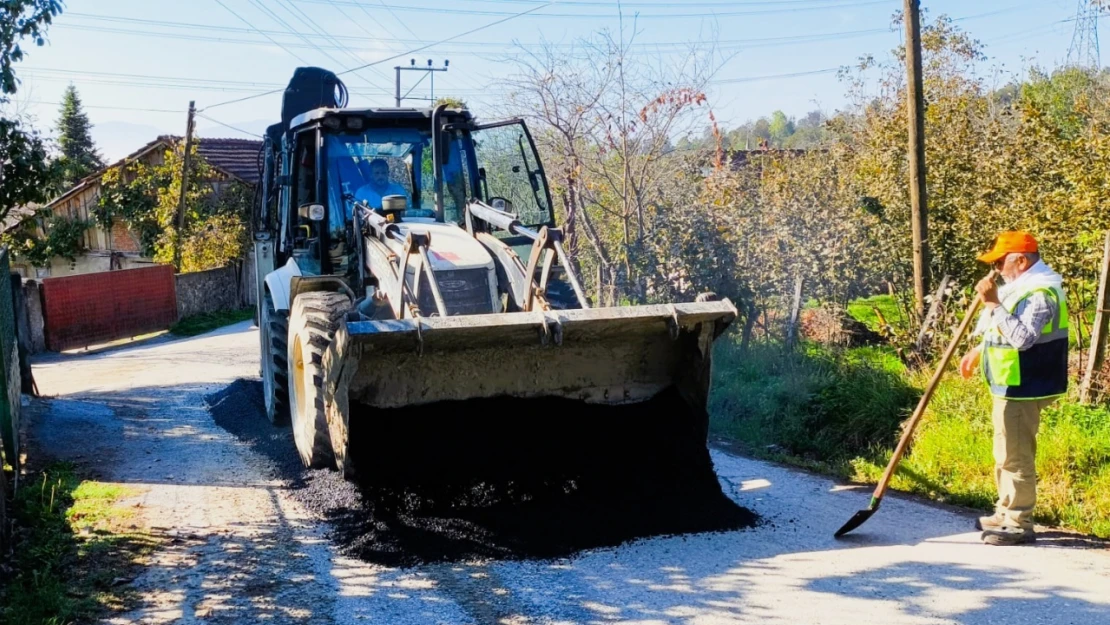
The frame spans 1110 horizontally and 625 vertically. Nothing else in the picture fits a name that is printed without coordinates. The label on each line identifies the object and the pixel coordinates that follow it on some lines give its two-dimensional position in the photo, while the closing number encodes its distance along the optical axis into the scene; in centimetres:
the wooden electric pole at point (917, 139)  960
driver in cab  796
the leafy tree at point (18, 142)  761
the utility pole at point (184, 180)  2695
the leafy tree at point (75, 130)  4153
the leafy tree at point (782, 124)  7645
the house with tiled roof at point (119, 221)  3009
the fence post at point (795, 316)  1138
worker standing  555
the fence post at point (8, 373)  720
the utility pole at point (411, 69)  3616
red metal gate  1969
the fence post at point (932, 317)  958
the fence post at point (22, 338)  1049
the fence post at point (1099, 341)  747
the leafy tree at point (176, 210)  2706
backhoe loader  599
